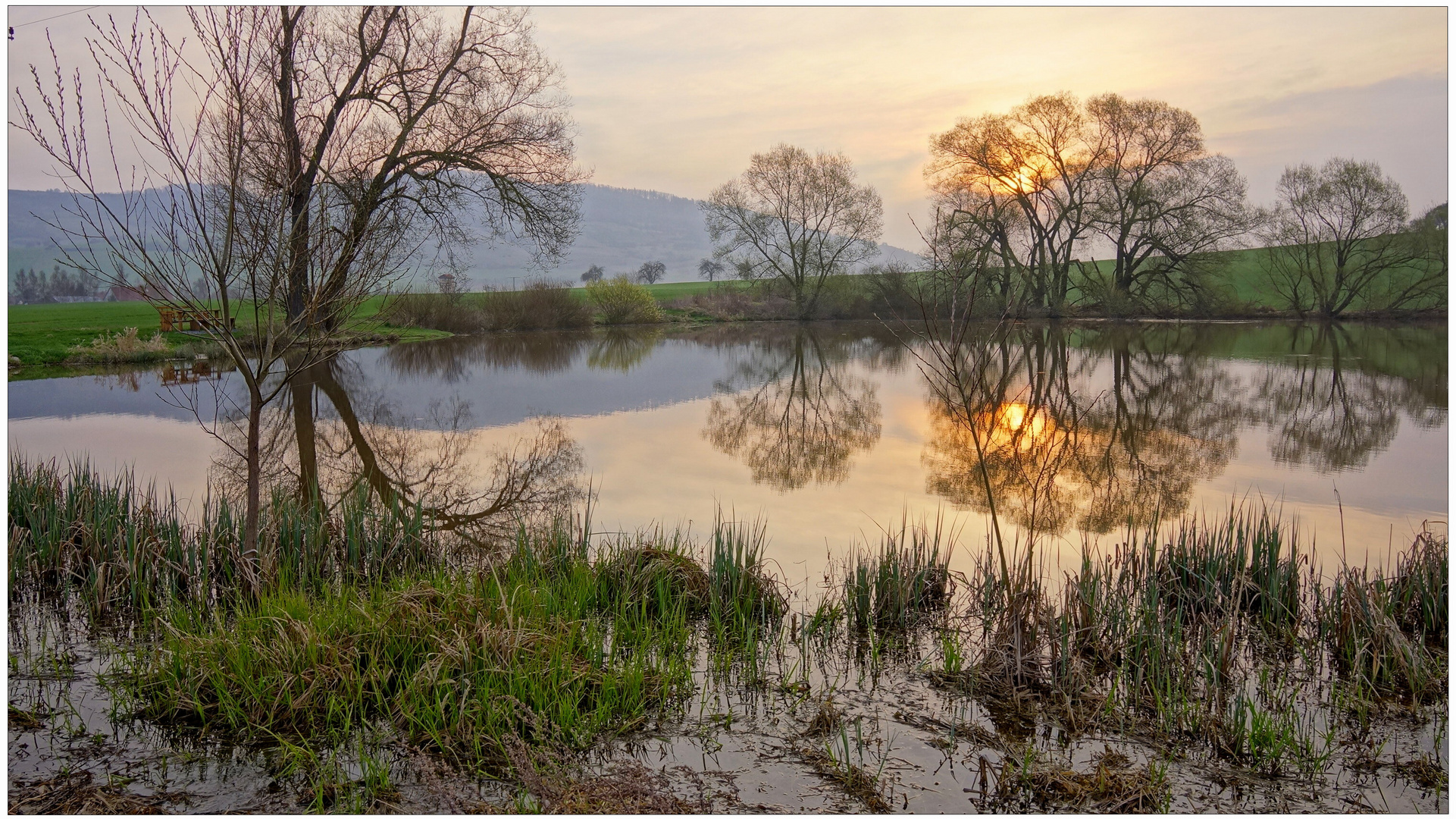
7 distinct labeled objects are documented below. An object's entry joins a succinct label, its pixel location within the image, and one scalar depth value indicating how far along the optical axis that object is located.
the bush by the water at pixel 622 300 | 45.94
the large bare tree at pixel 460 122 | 24.77
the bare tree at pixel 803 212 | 48.47
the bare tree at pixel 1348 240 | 37.06
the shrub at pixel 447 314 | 36.50
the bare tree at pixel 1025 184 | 40.34
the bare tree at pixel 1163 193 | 38.38
